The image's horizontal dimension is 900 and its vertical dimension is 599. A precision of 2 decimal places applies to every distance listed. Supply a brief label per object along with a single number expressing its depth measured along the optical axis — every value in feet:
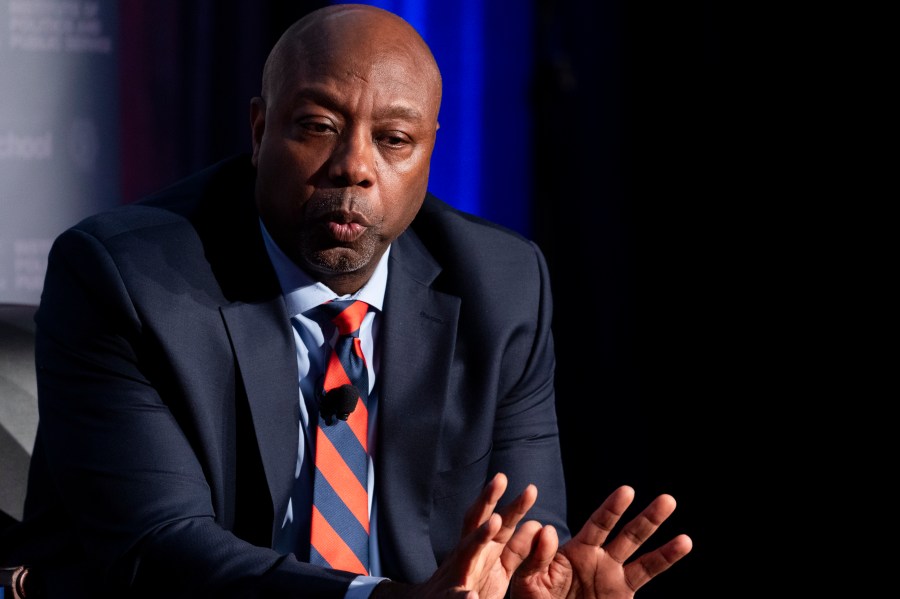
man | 15.46
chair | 15.99
